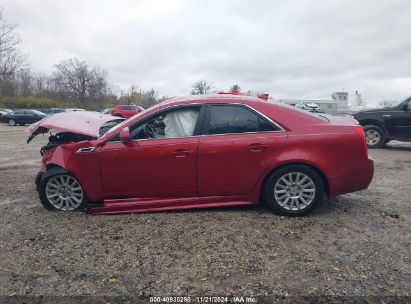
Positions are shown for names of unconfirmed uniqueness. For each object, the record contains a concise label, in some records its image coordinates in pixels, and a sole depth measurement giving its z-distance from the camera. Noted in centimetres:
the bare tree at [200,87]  6756
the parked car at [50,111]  3420
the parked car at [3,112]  3131
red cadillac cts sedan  408
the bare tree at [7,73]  4301
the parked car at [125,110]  2653
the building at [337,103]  6444
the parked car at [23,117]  2870
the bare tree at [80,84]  6538
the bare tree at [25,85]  5748
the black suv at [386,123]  942
